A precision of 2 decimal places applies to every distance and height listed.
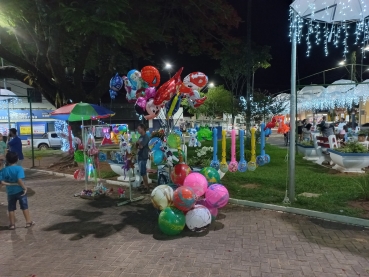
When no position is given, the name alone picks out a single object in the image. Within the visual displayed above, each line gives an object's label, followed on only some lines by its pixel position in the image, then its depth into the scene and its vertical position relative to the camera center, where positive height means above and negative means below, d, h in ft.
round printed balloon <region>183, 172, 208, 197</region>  17.47 -3.29
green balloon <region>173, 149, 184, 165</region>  20.44 -1.74
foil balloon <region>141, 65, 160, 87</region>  19.67 +3.65
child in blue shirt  17.20 -3.18
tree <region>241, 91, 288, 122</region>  42.68 +3.08
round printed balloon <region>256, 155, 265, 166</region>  21.22 -2.35
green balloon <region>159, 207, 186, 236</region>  15.87 -5.08
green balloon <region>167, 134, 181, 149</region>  19.69 -0.84
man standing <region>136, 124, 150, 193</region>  23.95 -1.88
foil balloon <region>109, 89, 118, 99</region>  23.46 +2.91
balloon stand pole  22.57 -5.69
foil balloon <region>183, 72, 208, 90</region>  19.79 +3.28
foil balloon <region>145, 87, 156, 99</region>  19.92 +2.46
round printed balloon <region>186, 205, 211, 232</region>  16.12 -5.03
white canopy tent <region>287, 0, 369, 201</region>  20.47 +8.09
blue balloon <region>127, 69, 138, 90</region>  20.75 +3.42
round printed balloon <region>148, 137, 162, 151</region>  20.12 -1.04
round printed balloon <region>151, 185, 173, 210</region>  17.02 -4.04
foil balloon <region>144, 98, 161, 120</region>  19.47 +1.32
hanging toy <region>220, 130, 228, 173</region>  21.04 -2.25
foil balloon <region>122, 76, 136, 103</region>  21.06 +2.80
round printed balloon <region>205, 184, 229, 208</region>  17.37 -4.06
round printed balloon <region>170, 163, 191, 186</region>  18.84 -2.89
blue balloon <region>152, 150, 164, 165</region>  19.77 -1.85
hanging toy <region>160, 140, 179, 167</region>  19.88 -1.80
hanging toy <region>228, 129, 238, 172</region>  21.01 -2.46
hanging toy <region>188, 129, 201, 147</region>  29.73 -1.08
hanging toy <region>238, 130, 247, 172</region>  20.98 -2.30
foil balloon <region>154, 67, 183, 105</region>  18.78 +2.50
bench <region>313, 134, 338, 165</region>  36.19 -2.36
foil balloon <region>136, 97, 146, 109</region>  19.80 +1.82
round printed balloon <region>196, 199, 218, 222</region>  17.76 -4.85
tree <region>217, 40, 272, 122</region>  47.49 +14.62
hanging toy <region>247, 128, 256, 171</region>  20.77 -2.09
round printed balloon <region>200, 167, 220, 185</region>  19.22 -3.08
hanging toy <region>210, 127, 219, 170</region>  21.16 -2.22
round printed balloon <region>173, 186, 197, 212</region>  16.22 -3.91
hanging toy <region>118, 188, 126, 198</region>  24.23 -5.32
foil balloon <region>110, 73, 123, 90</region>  22.62 +3.58
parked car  72.38 -3.08
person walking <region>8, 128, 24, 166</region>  29.50 -1.25
